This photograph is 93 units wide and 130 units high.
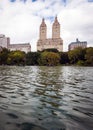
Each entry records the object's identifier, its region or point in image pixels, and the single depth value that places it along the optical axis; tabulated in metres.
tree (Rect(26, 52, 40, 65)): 67.23
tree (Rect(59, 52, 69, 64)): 68.73
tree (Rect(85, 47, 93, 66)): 55.08
